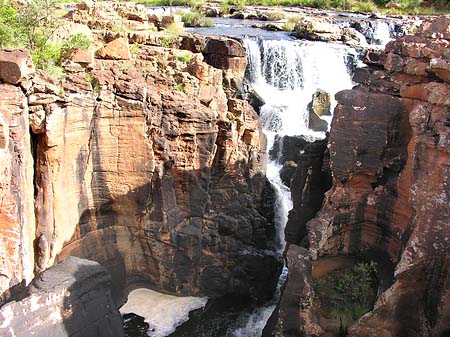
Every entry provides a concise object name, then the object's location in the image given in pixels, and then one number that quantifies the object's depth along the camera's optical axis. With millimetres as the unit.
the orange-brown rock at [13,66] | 12391
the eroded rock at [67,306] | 11227
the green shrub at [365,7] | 43650
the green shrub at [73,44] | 15664
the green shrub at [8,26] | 14422
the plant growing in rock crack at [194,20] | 31328
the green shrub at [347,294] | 12812
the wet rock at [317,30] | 30202
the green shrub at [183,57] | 18162
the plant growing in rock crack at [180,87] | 17002
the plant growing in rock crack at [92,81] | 15156
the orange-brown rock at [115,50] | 16594
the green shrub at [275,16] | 37031
